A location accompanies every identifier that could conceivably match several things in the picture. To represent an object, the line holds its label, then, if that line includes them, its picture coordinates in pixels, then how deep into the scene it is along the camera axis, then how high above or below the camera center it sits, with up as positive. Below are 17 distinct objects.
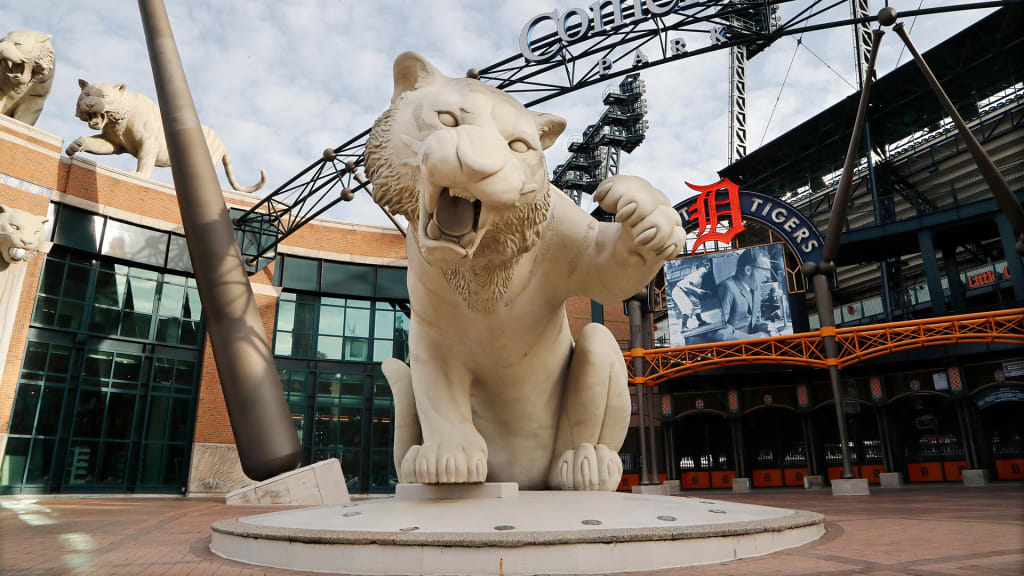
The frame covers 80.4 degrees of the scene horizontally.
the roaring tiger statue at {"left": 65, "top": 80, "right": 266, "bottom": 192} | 14.35 +7.56
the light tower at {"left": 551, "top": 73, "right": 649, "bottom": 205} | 35.94 +17.69
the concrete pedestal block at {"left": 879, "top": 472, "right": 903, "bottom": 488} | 15.07 -0.87
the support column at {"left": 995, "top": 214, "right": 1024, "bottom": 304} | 14.36 +4.37
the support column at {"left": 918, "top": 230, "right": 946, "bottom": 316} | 15.72 +4.40
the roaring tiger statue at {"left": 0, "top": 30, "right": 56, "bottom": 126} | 12.35 +7.62
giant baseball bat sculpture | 9.20 +2.35
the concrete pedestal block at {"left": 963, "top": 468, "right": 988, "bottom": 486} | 14.51 -0.77
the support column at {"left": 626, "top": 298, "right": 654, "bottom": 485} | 14.77 +2.08
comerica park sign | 10.38 +7.03
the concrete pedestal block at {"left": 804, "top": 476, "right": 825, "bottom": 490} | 16.38 -1.03
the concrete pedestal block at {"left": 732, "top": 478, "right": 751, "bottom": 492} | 17.19 -1.12
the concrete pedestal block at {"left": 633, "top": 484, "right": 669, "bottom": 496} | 14.38 -1.05
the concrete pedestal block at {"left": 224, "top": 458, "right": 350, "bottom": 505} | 9.60 -0.73
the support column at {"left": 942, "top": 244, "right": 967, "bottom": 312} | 16.55 +4.46
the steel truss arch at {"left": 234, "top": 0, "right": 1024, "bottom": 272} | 9.70 +6.53
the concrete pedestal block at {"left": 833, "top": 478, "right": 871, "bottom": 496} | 11.92 -0.83
